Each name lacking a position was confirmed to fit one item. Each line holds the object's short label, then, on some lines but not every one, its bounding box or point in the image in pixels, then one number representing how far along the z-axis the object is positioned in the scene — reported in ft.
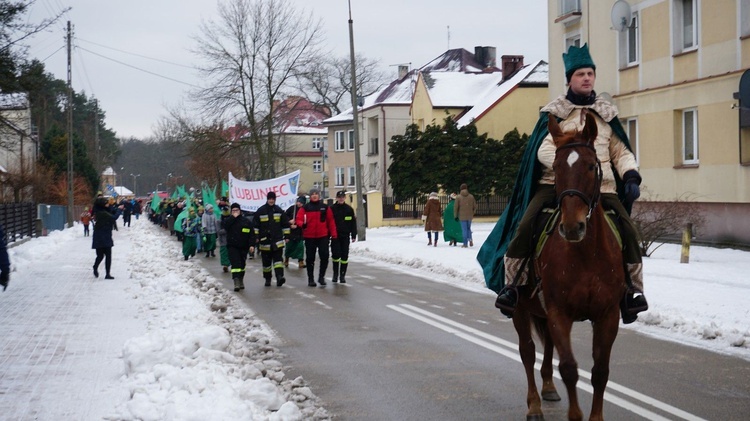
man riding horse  20.74
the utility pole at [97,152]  271.53
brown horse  19.22
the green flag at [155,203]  228.59
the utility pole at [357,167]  111.45
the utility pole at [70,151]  169.48
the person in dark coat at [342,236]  63.10
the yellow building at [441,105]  184.24
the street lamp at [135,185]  483.02
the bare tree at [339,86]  291.17
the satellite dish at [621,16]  89.15
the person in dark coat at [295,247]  78.02
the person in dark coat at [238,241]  58.18
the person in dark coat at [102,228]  65.67
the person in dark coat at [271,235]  60.85
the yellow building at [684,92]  76.54
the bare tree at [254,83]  173.78
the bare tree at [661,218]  68.80
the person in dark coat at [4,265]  33.94
